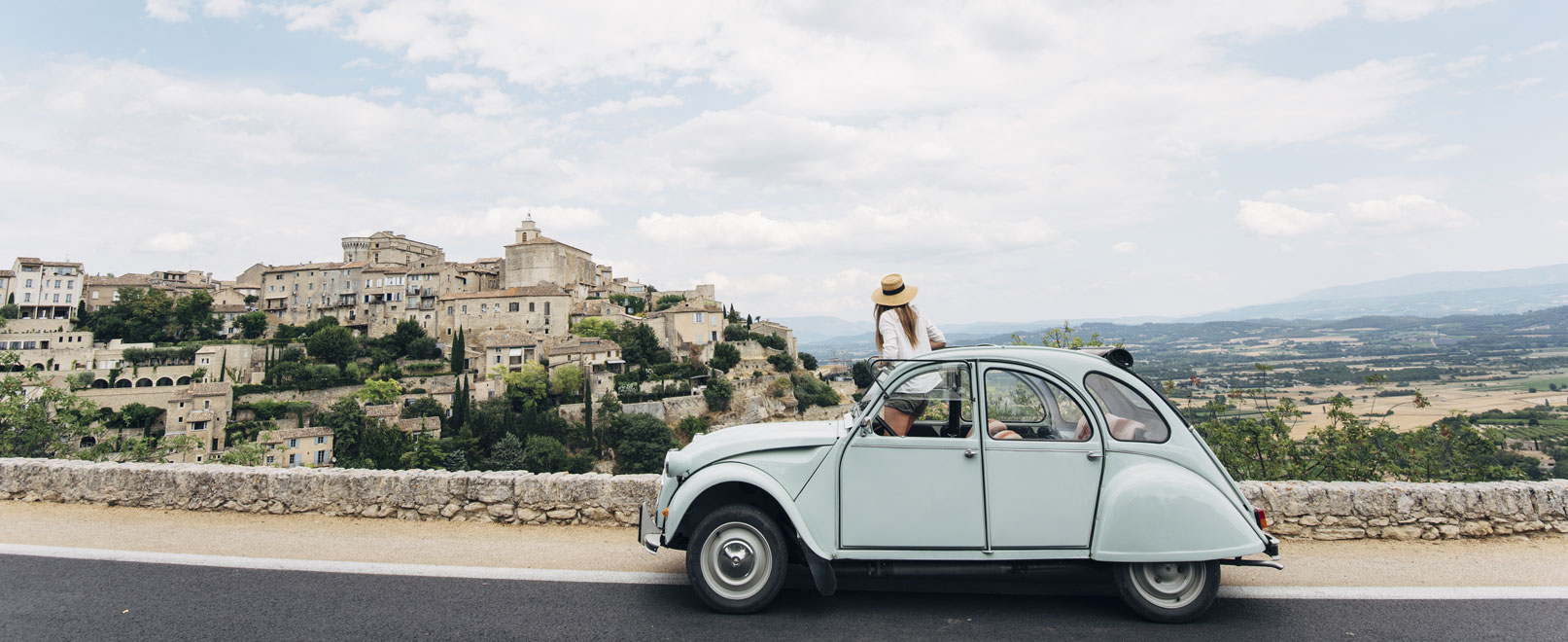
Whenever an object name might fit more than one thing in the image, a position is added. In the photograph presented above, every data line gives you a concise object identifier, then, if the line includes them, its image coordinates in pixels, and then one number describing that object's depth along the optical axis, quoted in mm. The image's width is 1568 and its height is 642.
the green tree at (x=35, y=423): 12617
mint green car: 4141
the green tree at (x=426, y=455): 53512
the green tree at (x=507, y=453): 56219
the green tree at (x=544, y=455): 56969
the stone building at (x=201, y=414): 63688
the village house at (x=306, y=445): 59844
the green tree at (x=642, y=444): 61719
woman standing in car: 5840
